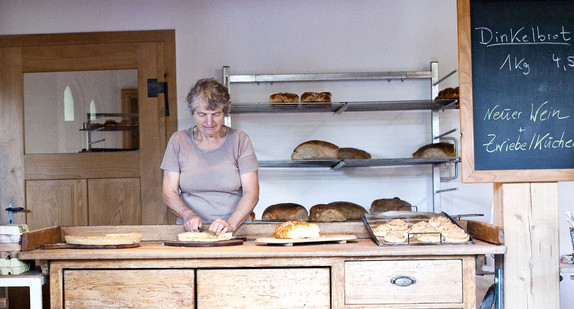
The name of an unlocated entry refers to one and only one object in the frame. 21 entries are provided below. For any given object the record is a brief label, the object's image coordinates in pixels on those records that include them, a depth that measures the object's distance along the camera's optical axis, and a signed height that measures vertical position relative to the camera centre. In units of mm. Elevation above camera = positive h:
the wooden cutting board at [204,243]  2273 -342
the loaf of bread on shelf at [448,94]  3842 +320
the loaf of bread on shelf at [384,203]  3998 -366
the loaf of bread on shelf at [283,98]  3951 +318
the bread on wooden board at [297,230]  2322 -306
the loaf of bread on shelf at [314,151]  3973 -20
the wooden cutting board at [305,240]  2266 -337
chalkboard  2221 +175
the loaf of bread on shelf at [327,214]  3908 -415
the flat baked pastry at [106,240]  2225 -317
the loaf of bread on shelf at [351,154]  4004 -43
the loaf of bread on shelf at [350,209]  3971 -396
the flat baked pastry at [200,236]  2348 -327
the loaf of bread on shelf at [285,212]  3951 -408
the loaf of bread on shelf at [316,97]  3938 +322
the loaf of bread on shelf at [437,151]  3951 -33
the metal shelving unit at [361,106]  3918 +261
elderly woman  2730 -86
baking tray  2537 -292
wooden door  4184 -22
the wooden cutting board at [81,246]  2211 -341
